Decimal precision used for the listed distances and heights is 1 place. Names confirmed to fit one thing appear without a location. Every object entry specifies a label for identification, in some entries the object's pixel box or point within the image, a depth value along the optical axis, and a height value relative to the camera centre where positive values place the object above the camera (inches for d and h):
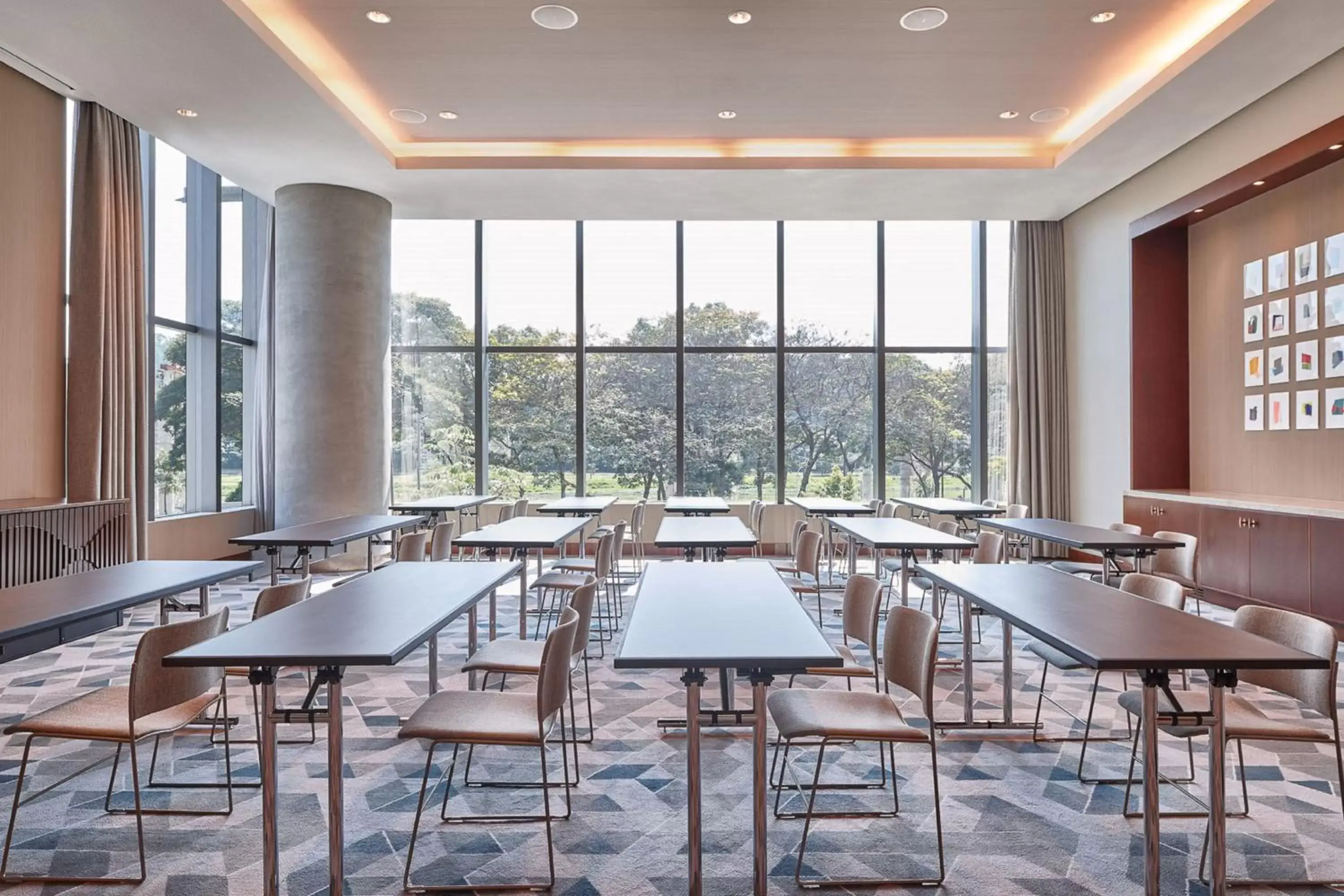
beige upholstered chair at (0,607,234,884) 96.4 -34.6
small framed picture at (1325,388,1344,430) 232.7 +13.2
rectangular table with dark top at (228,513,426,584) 206.1 -23.2
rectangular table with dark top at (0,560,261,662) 107.9 -22.9
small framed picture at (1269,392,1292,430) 253.9 +13.7
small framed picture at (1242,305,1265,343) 264.2 +44.1
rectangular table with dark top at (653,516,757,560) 198.4 -22.4
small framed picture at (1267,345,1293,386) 253.0 +28.8
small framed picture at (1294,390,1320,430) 242.1 +13.4
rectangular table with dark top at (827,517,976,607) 183.5 -22.0
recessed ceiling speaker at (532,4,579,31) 203.9 +115.2
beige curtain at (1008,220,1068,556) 374.0 +33.4
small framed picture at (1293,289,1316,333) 242.7 +44.6
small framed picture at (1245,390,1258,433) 265.1 +13.5
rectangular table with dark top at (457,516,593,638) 197.3 -23.0
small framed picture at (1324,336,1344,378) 232.7 +29.1
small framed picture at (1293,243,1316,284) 241.8 +59.1
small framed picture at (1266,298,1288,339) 253.9 +44.2
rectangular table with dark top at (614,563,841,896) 85.8 -22.6
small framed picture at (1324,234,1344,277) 230.2 +58.7
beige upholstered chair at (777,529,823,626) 206.8 -28.9
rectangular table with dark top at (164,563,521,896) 86.0 -22.6
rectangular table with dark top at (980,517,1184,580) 193.0 -22.4
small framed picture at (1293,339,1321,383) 242.4 +28.6
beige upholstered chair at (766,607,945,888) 97.8 -35.0
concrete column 319.3 +42.5
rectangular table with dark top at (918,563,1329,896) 84.6 -22.4
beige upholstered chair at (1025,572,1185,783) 129.3 -24.5
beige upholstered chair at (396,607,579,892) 96.6 -34.9
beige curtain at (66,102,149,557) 250.8 +42.8
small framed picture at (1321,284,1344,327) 231.6 +44.1
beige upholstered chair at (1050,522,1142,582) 230.1 -35.3
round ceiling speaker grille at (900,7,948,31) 203.9 +115.0
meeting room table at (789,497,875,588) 290.0 -22.3
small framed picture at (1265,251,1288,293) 253.6 +59.0
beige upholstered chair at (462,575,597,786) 122.4 -33.9
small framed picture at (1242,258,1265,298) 264.5 +59.7
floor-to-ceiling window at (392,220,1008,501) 401.7 +51.0
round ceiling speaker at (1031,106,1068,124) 268.5 +117.6
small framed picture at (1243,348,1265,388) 264.7 +28.9
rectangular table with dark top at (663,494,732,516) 309.7 -21.8
